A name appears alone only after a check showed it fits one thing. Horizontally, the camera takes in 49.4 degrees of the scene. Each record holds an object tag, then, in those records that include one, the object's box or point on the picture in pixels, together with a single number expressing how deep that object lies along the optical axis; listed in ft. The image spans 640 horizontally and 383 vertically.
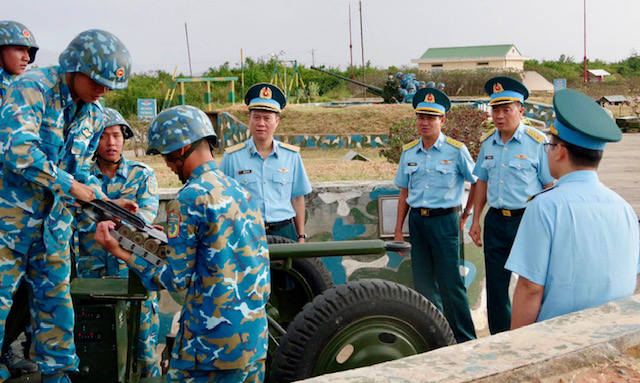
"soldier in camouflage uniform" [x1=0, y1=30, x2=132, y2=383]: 9.90
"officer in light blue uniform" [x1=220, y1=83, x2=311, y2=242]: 15.94
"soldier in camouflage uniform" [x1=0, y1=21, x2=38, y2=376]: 15.07
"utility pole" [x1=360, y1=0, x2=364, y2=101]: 119.65
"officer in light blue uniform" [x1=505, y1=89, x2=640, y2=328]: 7.75
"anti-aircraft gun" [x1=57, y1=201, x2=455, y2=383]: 9.84
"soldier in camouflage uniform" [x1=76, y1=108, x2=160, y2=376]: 12.48
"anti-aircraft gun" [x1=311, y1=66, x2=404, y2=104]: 75.77
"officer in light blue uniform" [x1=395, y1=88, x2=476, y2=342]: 16.24
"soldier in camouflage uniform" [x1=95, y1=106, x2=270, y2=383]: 8.01
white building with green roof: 214.90
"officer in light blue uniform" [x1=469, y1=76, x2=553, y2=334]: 15.66
